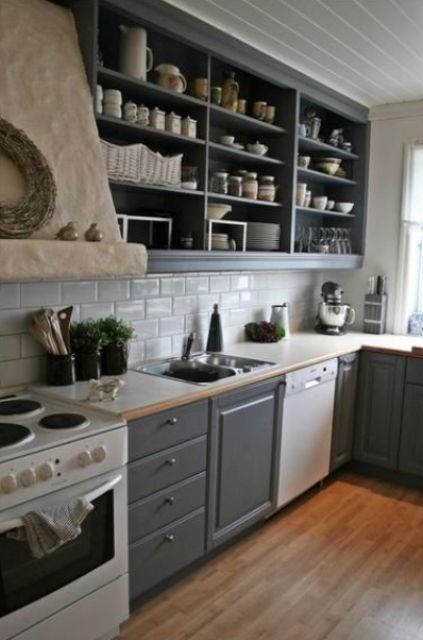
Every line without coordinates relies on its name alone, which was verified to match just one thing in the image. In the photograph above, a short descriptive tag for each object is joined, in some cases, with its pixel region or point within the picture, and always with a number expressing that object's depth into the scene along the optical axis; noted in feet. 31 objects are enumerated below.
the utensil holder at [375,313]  13.62
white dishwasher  9.95
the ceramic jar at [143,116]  8.22
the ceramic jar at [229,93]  9.70
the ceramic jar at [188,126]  8.84
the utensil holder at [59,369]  7.77
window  13.29
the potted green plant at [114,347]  8.48
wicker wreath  6.30
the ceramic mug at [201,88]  9.01
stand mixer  13.19
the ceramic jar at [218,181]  9.83
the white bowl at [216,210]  9.67
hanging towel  5.49
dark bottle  10.59
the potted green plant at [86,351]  8.06
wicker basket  7.68
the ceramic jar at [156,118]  8.41
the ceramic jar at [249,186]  10.48
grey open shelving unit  7.89
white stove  5.60
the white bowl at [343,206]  13.65
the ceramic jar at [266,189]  10.87
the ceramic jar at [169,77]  8.54
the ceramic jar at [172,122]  8.63
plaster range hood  6.45
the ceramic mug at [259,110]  10.52
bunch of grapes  11.82
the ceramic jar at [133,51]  8.00
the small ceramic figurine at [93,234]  6.98
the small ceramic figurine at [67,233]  6.73
